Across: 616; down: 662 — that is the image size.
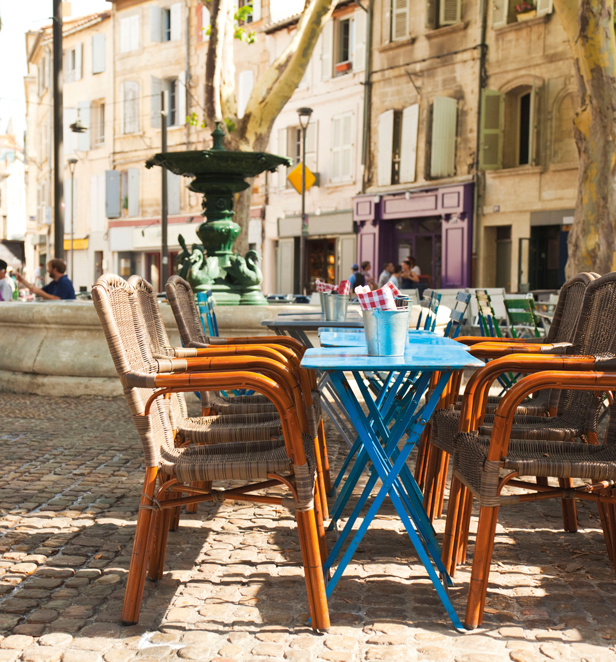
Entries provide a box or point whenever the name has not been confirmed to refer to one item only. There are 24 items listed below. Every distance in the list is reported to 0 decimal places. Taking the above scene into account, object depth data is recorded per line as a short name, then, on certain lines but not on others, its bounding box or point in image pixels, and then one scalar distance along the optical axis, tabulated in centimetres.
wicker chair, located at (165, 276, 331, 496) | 404
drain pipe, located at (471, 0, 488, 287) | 2128
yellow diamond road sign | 2366
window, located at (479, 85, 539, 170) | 2102
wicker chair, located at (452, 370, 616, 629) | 271
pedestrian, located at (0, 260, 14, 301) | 1066
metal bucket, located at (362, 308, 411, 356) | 296
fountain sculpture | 903
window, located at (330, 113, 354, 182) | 2525
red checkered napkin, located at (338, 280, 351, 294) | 526
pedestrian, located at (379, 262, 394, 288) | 1620
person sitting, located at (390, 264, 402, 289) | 1681
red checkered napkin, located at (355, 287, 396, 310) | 298
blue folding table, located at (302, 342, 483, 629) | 270
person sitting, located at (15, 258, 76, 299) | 993
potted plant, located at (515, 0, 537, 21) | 2033
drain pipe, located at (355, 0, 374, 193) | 2461
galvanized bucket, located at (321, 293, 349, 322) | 521
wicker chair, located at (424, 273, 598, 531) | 346
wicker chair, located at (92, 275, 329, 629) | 271
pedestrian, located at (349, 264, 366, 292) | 1691
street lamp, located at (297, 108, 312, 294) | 2161
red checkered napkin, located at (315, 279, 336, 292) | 528
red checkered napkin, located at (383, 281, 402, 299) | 301
